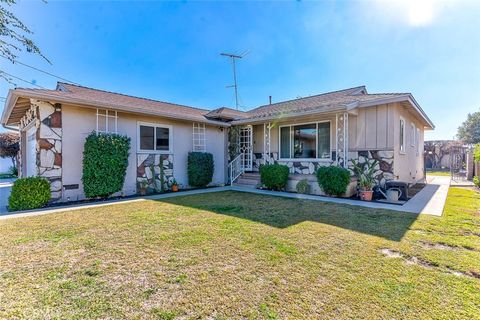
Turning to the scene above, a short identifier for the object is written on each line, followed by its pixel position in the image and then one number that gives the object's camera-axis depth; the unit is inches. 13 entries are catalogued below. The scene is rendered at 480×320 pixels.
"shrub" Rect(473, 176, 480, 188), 420.0
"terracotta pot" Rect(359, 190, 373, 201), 302.2
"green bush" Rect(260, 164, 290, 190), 374.3
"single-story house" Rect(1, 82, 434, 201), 283.4
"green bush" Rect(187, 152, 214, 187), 402.6
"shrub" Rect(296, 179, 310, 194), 354.9
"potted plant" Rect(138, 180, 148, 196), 350.3
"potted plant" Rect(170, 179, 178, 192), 381.3
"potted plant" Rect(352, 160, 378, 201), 303.9
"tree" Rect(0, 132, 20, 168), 695.1
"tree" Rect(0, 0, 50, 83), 102.1
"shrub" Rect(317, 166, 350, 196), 313.1
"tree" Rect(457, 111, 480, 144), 1175.0
